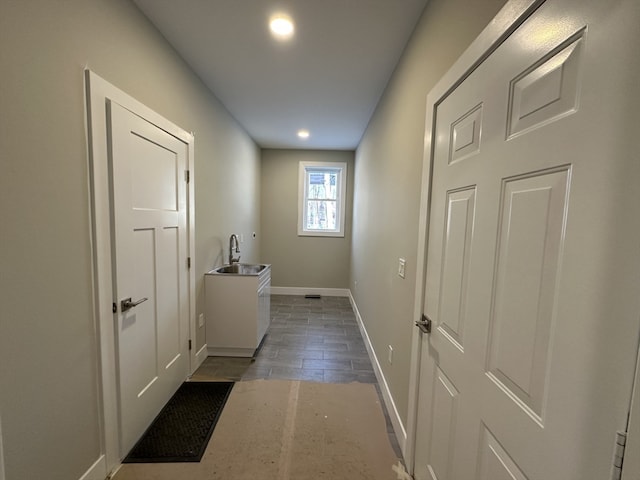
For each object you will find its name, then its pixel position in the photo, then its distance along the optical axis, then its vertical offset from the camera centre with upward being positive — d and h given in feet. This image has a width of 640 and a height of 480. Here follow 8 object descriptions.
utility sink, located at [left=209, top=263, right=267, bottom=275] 10.15 -1.89
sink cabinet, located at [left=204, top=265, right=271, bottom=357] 9.26 -3.15
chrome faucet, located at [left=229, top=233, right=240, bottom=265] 11.20 -1.09
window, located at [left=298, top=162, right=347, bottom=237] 17.15 +1.35
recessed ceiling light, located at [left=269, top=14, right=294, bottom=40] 5.63 +4.18
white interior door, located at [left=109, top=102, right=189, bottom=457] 5.14 -1.03
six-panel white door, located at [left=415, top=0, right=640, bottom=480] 1.67 -0.14
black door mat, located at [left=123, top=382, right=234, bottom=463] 5.44 -4.66
